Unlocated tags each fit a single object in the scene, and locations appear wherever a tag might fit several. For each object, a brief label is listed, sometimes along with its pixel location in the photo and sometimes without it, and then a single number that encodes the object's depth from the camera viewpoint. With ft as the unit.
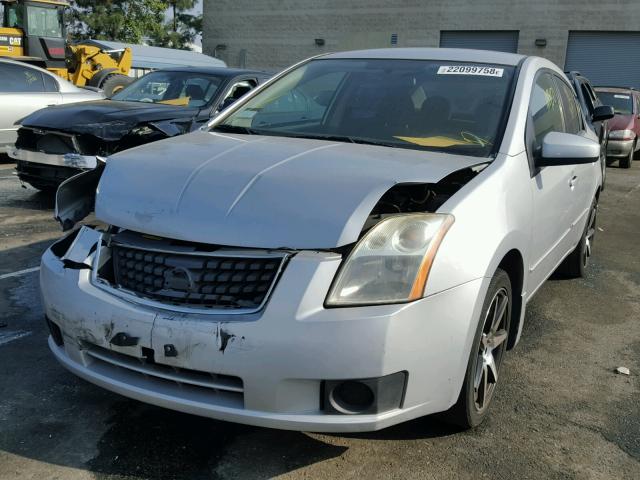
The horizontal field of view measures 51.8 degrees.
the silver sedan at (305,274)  7.36
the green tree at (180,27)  162.09
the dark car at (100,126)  21.48
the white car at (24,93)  30.96
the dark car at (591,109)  20.06
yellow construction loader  59.11
